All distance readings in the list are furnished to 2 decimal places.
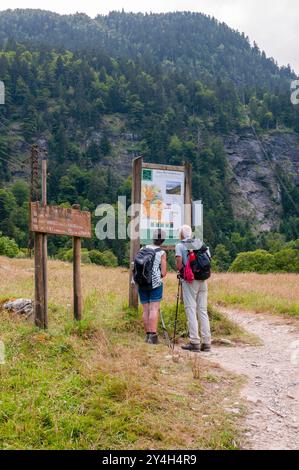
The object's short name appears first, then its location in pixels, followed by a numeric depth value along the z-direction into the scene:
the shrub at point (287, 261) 52.62
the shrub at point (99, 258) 67.50
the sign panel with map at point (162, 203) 9.07
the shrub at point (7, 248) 51.21
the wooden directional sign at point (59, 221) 7.22
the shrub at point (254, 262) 55.19
